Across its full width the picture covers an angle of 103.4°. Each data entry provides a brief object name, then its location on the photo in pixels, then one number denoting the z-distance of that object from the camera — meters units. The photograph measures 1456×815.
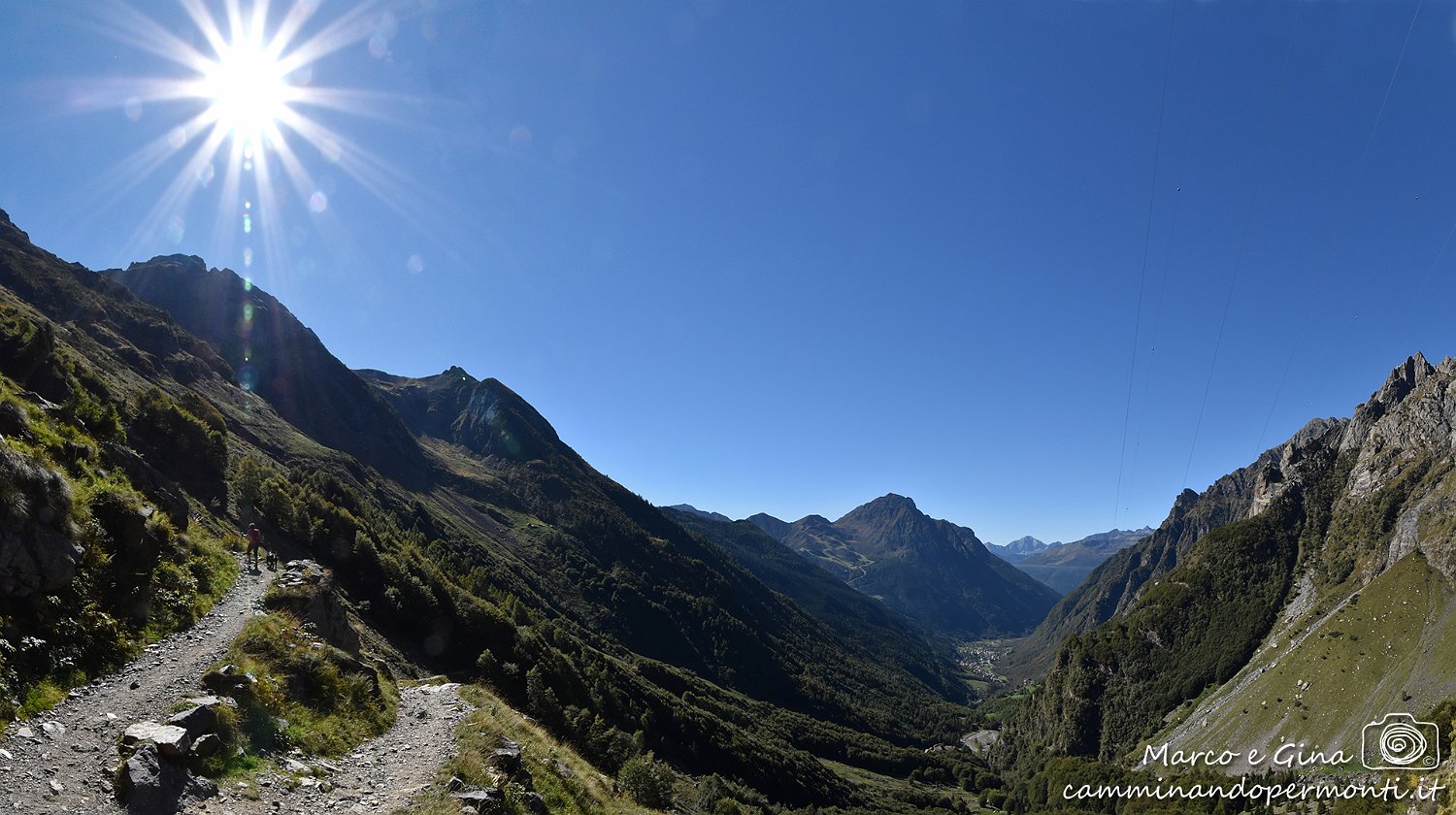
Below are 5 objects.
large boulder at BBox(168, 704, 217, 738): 16.02
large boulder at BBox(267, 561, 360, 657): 32.19
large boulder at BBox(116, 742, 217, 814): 13.23
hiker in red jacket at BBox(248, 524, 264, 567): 39.22
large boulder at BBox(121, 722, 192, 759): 14.70
